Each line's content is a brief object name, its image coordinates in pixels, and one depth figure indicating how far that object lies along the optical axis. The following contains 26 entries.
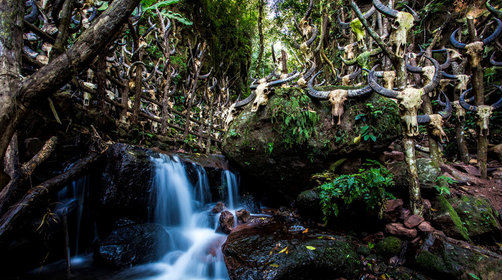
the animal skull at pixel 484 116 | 5.36
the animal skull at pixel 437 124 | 4.32
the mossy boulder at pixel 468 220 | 3.62
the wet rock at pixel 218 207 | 6.00
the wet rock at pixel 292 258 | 3.19
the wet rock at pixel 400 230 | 3.63
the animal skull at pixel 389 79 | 4.49
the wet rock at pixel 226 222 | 5.17
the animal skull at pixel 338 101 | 5.38
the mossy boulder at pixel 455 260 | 2.78
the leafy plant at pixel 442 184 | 3.98
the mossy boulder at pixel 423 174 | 4.34
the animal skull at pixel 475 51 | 5.33
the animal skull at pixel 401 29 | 3.95
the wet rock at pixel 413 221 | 3.72
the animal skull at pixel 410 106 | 3.80
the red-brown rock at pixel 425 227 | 3.57
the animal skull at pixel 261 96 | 6.07
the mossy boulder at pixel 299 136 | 5.38
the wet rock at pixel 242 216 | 5.69
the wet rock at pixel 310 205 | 5.04
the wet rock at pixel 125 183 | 4.43
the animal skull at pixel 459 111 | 6.38
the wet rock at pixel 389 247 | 3.55
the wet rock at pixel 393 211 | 4.15
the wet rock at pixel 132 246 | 3.86
